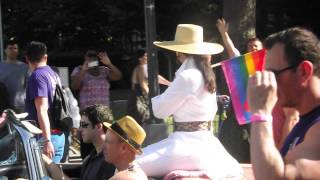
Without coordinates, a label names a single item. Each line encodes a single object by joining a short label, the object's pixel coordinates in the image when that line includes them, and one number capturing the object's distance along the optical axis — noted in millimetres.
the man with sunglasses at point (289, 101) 2277
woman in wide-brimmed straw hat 4766
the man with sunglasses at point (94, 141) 4674
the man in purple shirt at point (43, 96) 5863
